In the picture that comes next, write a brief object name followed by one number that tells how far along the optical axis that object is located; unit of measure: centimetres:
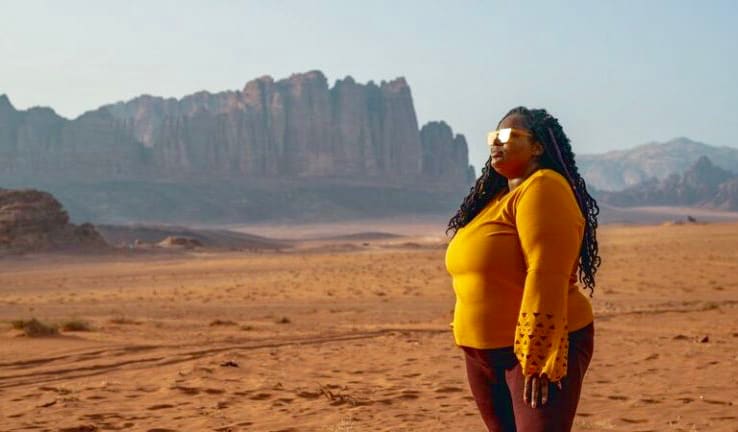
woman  312
